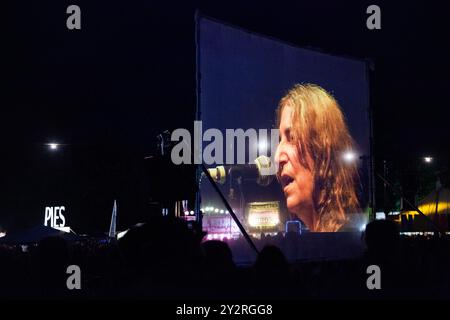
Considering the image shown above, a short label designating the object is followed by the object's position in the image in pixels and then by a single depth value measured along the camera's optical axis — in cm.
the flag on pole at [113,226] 1553
